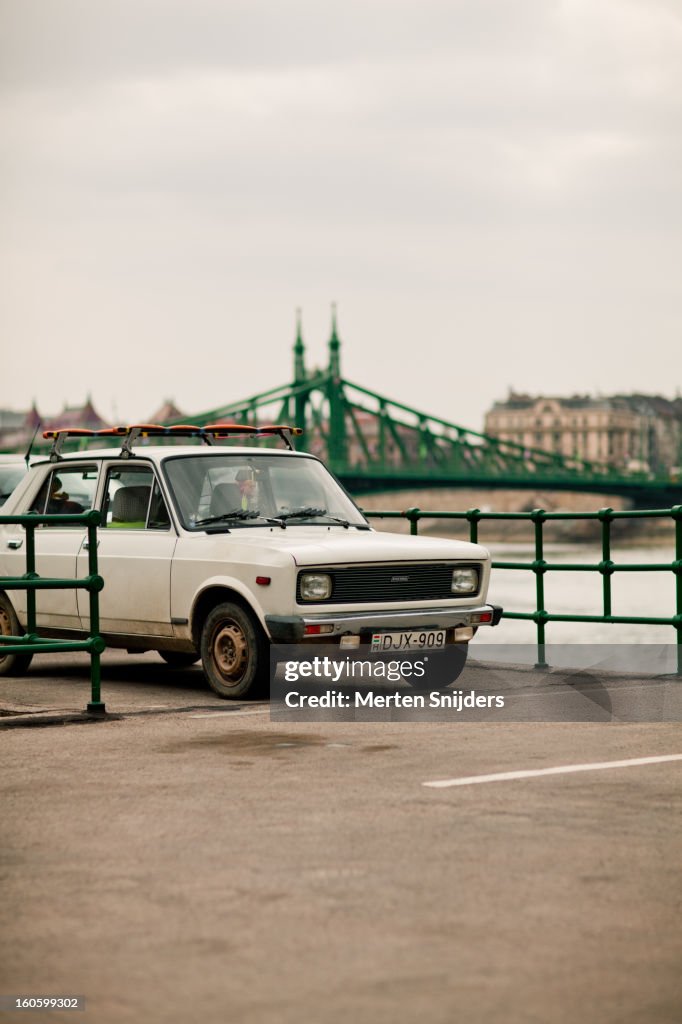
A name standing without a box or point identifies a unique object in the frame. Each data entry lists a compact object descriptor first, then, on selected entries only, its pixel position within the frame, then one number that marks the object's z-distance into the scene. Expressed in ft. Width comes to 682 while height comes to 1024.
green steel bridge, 220.64
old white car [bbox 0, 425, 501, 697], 29.96
